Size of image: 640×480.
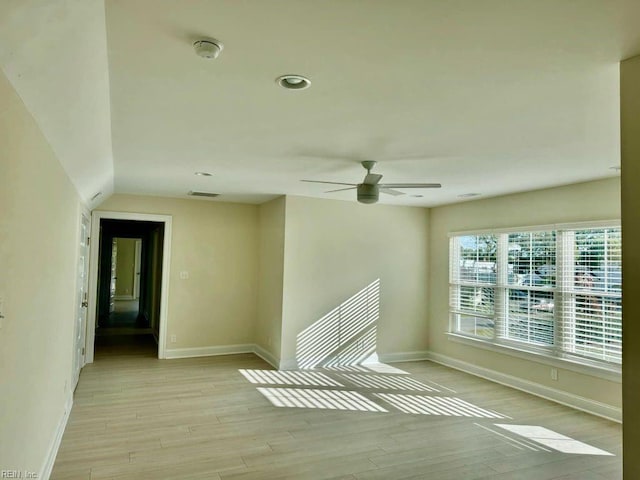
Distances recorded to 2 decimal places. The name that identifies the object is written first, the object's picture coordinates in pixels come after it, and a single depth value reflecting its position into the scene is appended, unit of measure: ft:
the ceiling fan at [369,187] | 13.56
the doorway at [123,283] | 21.09
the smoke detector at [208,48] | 6.18
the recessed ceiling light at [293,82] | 7.45
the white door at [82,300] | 16.56
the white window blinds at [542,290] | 15.02
